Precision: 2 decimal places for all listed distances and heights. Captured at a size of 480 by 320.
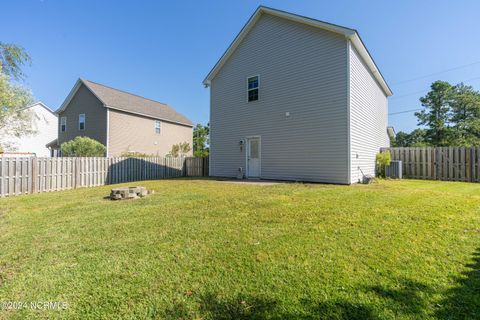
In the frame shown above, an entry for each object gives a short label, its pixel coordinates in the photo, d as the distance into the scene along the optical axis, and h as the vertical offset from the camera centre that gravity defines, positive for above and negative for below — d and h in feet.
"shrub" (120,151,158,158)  55.25 +2.13
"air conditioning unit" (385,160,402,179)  37.73 -1.12
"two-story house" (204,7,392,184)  30.50 +9.48
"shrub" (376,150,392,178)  38.09 +0.30
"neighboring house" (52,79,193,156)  57.00 +11.41
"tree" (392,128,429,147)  132.88 +16.13
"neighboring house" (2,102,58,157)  69.82 +7.45
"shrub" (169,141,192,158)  74.11 +4.33
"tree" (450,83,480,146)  78.91 +18.02
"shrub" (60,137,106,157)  43.65 +2.56
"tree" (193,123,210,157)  106.11 +12.10
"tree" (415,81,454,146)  85.97 +20.25
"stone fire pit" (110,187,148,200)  21.99 -3.19
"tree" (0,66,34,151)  29.14 +7.84
